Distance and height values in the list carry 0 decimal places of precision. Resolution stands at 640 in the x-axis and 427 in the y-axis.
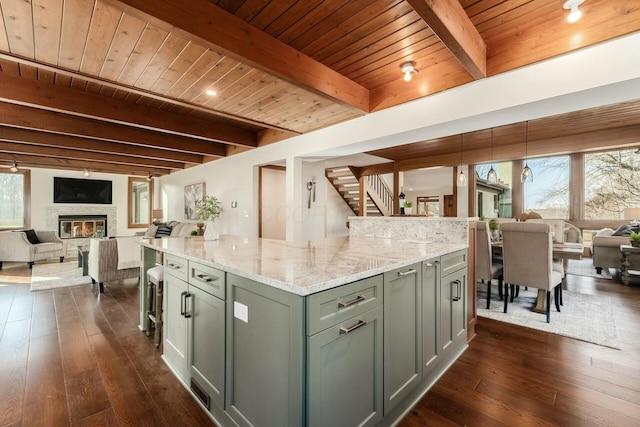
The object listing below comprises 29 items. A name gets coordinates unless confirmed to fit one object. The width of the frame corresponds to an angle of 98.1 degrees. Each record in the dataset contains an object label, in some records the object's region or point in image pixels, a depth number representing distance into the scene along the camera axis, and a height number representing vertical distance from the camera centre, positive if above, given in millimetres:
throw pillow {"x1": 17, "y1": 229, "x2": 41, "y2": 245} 6127 -533
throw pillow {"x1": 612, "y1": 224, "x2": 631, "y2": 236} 5125 -335
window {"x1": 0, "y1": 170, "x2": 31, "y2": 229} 7089 +362
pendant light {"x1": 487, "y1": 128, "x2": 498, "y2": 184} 4699 +626
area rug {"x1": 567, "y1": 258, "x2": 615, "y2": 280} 5141 -1138
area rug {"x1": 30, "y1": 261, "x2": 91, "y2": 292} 4566 -1173
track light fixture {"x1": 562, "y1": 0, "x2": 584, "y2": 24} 1695 +1279
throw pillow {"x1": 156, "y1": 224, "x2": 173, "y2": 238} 6828 -446
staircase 7555 +665
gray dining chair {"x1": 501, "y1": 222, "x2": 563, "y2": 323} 3014 -502
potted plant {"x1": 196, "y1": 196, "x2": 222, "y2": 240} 2795 -121
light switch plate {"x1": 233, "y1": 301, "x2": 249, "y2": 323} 1372 -498
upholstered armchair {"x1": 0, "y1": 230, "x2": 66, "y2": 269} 5809 -738
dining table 3195 -492
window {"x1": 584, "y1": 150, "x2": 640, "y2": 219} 6117 +669
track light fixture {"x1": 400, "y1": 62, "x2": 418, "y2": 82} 2561 +1342
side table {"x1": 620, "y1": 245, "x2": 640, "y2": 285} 4445 -772
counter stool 2463 -817
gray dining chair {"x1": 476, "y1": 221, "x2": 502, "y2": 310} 3350 -567
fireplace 7782 -375
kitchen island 1162 -611
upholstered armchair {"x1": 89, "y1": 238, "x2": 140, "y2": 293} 4206 -775
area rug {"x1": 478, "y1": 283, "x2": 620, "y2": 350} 2725 -1184
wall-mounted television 7746 +650
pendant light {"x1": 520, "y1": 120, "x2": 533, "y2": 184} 4676 +694
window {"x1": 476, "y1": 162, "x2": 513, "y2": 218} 7734 +587
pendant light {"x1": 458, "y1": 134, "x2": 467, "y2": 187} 5090 +608
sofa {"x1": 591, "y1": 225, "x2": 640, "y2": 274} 4727 -665
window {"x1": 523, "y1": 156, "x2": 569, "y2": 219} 6691 +622
